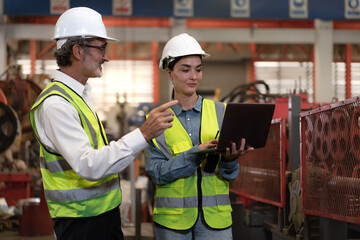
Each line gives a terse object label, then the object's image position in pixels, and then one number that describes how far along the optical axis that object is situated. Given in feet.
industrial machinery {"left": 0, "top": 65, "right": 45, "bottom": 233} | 21.90
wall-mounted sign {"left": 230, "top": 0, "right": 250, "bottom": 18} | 30.73
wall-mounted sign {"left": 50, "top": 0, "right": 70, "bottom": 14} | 29.96
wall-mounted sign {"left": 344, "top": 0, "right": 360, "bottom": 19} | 31.07
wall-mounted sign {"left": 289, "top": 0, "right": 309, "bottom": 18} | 30.53
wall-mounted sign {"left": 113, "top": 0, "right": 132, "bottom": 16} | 30.71
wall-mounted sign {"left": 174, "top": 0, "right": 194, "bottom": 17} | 31.04
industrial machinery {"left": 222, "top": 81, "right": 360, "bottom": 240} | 9.05
